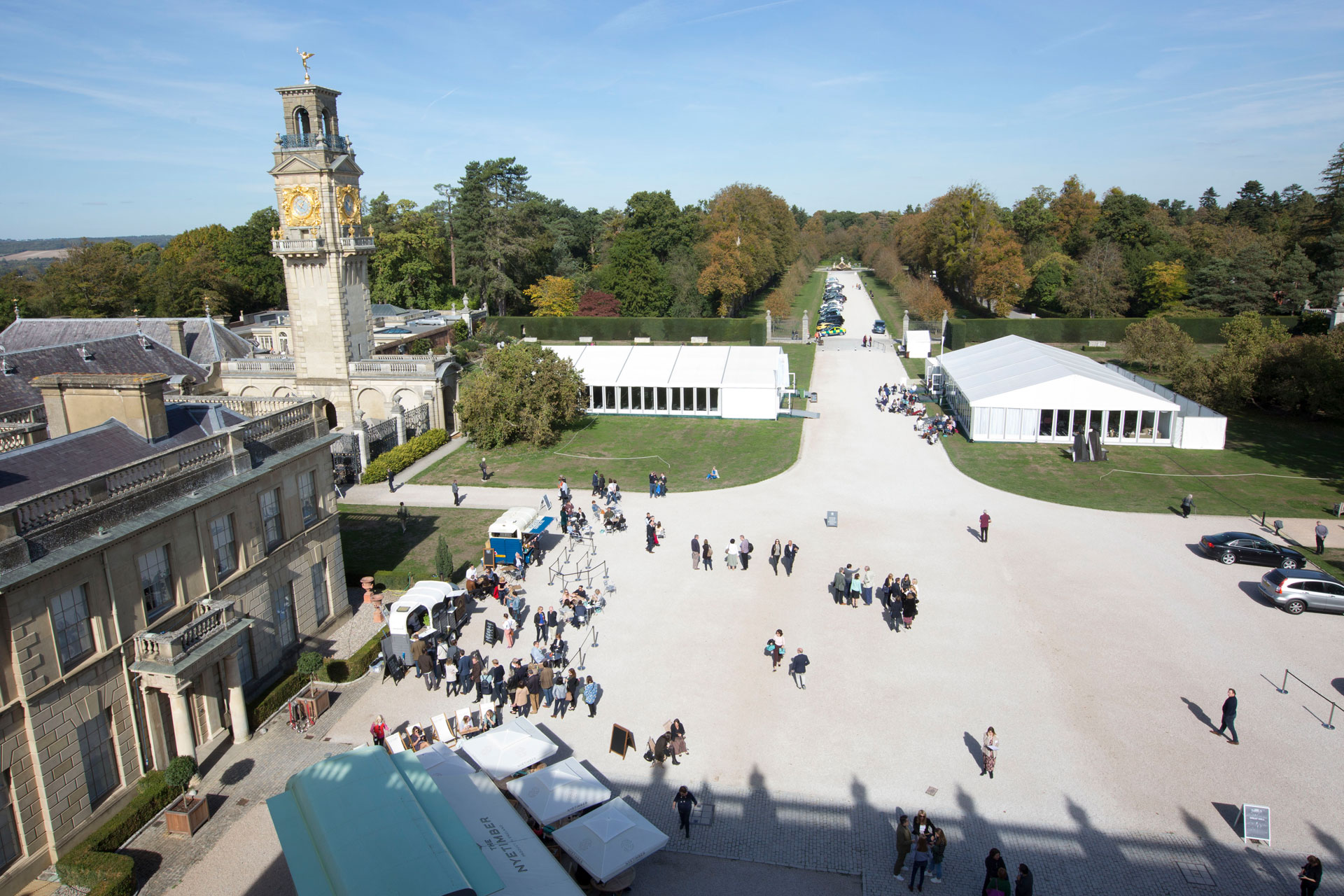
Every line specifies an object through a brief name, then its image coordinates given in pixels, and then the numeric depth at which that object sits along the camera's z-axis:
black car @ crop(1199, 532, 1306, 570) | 24.50
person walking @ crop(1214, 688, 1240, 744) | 16.39
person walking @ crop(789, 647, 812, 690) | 18.58
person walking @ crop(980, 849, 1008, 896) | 12.34
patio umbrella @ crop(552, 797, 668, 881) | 12.38
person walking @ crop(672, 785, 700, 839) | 14.09
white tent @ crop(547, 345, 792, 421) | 45.16
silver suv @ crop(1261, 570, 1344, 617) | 21.88
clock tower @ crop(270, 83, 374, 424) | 38.00
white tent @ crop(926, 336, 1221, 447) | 38.50
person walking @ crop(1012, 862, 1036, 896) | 12.12
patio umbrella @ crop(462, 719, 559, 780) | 14.77
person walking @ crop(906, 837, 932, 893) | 12.83
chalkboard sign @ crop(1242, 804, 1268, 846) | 13.87
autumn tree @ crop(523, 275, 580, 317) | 75.44
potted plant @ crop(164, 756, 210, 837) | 14.35
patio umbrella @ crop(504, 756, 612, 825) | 13.50
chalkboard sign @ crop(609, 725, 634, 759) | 16.30
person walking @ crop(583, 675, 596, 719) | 17.69
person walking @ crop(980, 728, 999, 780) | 15.58
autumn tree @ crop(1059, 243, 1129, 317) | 74.56
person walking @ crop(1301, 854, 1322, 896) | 12.34
